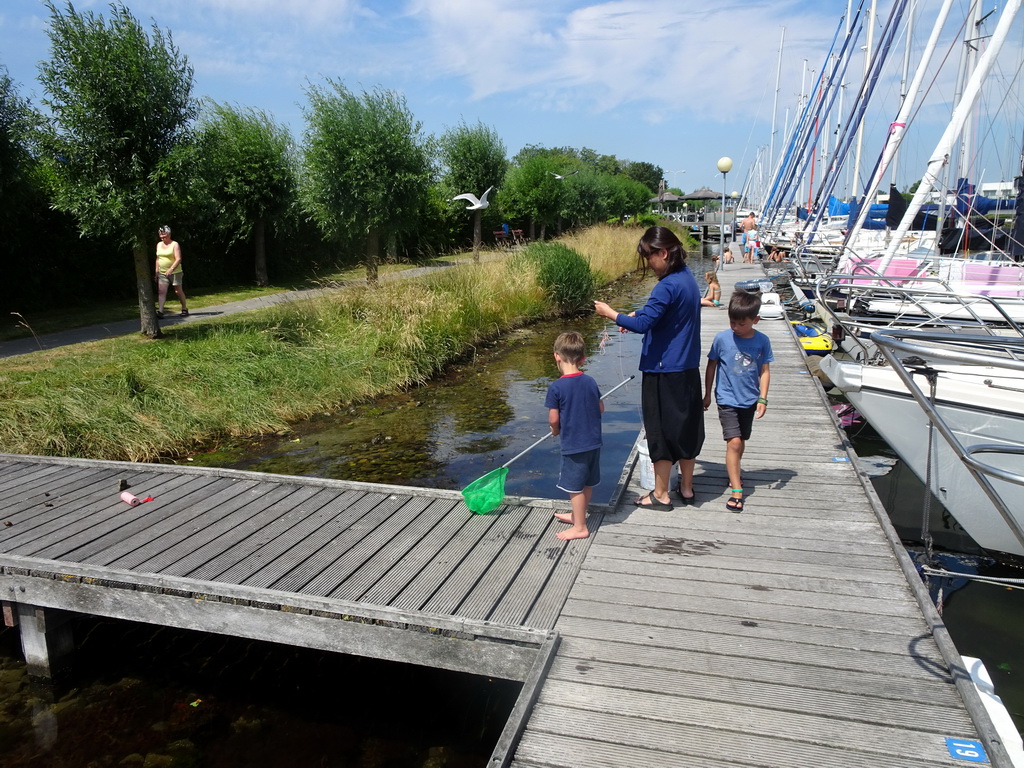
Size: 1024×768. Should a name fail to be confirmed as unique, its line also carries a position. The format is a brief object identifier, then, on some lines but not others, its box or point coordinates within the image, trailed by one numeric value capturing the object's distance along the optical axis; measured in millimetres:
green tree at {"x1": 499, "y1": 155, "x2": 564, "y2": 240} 35188
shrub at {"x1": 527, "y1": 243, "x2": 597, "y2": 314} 18938
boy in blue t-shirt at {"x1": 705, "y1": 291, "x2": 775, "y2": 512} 4758
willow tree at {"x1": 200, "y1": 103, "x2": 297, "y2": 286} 19844
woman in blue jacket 4340
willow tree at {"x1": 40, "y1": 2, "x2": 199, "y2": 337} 10234
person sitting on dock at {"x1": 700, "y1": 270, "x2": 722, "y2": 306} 12968
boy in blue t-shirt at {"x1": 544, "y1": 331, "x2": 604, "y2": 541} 4270
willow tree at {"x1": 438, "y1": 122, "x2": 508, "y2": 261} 29484
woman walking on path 13930
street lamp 21844
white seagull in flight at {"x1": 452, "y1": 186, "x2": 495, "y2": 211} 25623
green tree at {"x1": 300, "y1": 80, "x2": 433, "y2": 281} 16859
